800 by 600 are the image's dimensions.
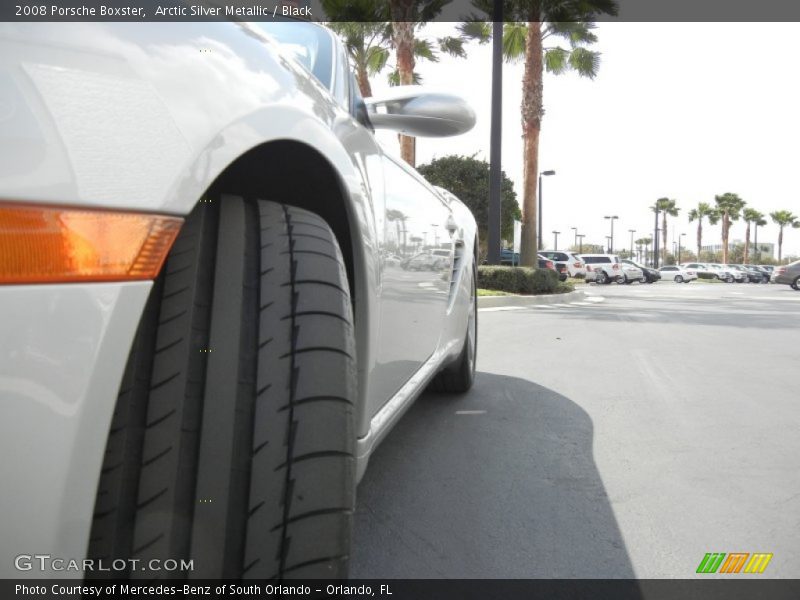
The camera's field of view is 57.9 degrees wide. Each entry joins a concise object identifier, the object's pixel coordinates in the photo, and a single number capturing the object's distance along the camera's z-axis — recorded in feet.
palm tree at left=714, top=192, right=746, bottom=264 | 258.57
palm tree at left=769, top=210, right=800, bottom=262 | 305.73
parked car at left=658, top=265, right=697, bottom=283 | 182.80
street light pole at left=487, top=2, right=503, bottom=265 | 50.70
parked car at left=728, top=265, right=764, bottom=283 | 196.25
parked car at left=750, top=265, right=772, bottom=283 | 201.21
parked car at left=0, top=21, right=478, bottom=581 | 2.70
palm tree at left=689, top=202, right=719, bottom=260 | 277.05
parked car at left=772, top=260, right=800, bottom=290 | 98.63
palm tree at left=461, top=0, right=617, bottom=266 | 63.62
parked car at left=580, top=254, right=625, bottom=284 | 123.85
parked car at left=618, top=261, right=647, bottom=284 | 131.79
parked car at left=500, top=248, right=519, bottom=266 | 107.69
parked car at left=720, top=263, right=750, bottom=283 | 197.47
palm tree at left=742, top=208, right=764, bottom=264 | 288.30
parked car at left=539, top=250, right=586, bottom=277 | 122.21
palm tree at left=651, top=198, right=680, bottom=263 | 270.87
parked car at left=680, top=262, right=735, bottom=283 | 194.90
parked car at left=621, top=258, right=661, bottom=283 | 153.07
